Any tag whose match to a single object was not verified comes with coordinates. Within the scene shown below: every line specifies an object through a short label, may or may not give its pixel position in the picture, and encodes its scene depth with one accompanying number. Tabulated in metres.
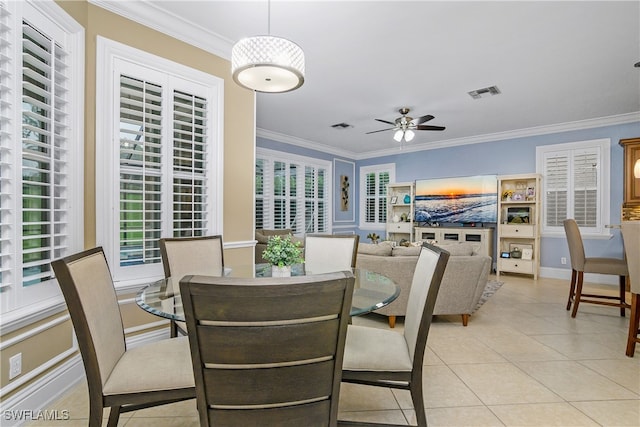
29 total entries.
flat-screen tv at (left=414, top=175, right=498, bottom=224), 6.18
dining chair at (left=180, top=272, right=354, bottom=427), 0.83
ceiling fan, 4.57
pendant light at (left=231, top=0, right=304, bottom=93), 1.84
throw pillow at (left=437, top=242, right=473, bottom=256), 3.37
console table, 6.11
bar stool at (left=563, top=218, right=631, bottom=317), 3.46
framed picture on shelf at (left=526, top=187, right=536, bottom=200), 5.74
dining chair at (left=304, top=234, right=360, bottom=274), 2.56
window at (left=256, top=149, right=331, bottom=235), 6.16
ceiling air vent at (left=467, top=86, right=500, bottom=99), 4.00
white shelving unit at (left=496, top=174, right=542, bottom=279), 5.63
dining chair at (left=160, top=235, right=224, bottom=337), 2.22
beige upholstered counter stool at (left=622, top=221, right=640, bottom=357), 2.52
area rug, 4.21
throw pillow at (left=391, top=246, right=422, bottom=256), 3.30
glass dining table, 1.42
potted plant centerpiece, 2.03
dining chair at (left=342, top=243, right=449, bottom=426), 1.44
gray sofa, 3.20
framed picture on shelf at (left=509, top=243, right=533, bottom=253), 5.86
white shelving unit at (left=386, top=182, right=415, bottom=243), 7.32
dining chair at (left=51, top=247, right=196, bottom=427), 1.18
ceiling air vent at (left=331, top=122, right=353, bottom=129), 5.57
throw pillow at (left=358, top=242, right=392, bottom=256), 3.33
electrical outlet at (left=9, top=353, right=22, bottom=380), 1.69
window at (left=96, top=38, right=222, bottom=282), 2.40
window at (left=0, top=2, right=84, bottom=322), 1.70
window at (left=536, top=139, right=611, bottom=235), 5.25
